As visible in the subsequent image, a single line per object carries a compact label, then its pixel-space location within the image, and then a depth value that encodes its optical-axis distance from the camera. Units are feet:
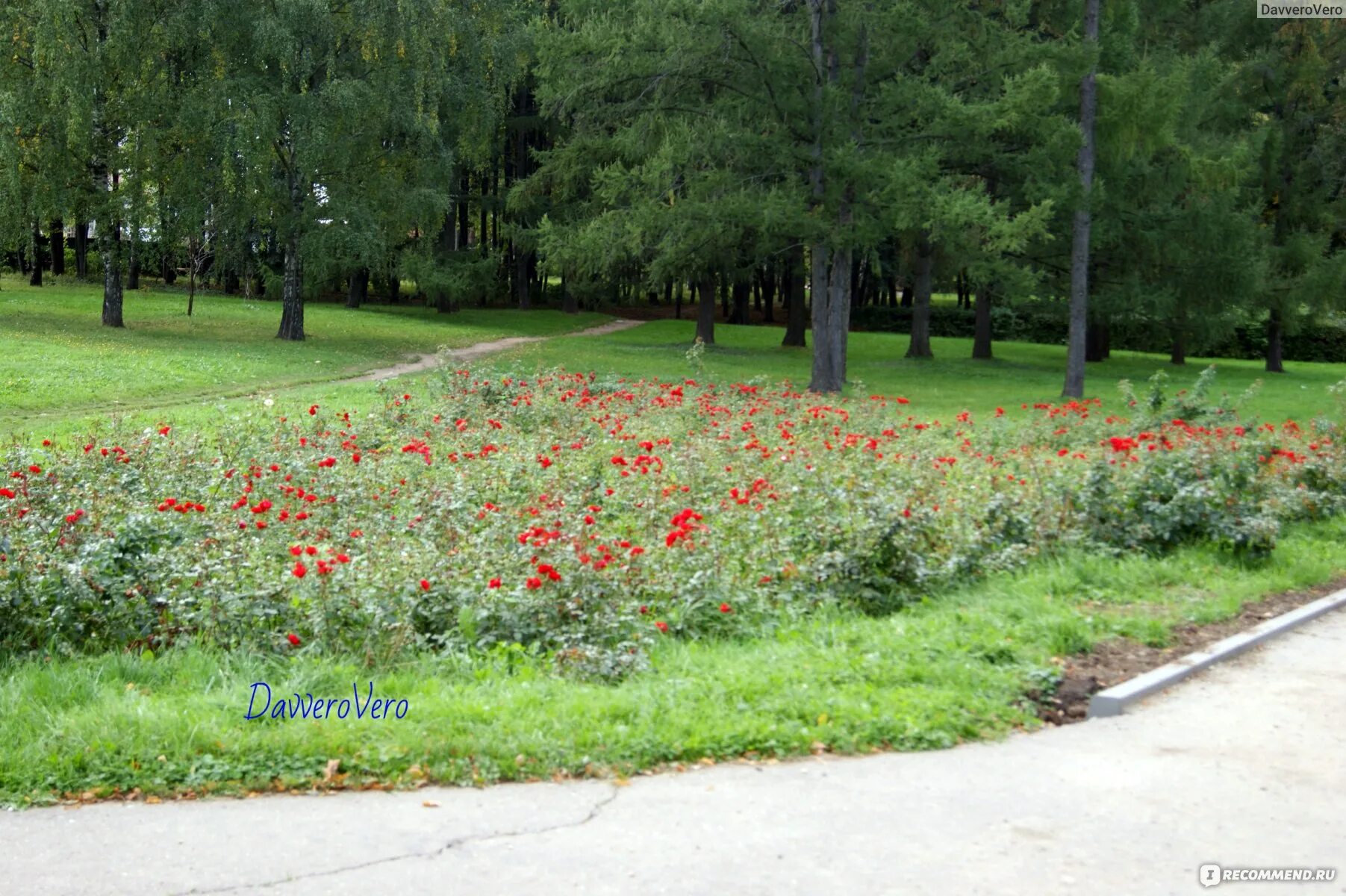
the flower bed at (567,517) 20.57
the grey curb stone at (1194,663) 19.15
